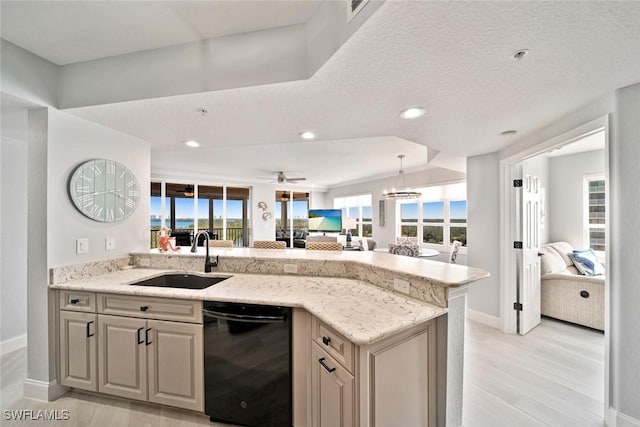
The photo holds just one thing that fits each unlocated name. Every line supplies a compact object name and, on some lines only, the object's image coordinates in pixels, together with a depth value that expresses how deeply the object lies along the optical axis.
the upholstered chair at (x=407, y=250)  4.61
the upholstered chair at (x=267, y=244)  3.79
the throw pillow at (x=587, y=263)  3.38
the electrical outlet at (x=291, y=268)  2.29
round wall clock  2.12
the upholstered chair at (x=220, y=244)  3.83
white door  3.06
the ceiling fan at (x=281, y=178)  5.93
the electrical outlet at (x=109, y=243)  2.36
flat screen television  8.52
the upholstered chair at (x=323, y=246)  3.22
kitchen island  1.23
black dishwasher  1.59
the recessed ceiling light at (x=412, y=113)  1.93
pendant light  4.88
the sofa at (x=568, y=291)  3.09
